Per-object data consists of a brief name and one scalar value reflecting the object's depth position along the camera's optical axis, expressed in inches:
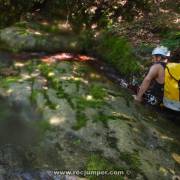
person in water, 178.2
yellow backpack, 171.8
